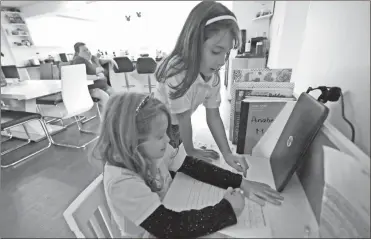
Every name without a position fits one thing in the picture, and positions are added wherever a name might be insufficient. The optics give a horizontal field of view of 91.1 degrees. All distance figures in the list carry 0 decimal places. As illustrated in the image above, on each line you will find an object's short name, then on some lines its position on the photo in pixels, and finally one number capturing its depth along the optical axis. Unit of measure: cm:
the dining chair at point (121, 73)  393
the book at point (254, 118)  70
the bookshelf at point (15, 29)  641
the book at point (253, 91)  71
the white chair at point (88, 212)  43
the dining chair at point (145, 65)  375
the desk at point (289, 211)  45
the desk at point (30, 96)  201
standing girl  63
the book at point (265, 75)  78
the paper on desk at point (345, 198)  30
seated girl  47
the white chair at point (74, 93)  197
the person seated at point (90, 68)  308
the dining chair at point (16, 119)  174
